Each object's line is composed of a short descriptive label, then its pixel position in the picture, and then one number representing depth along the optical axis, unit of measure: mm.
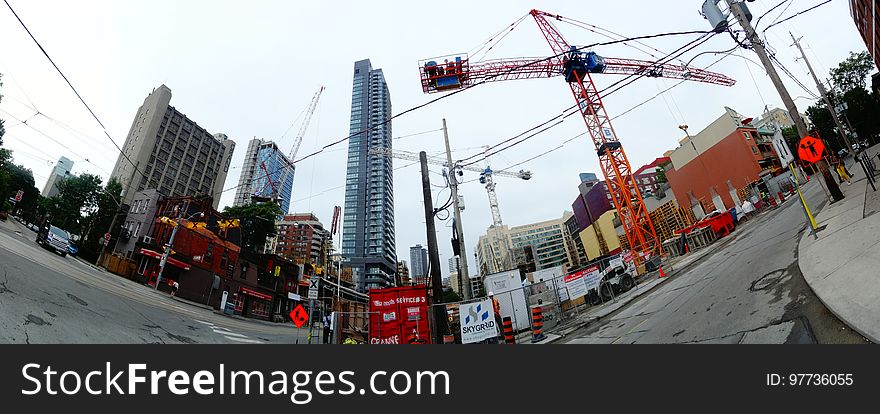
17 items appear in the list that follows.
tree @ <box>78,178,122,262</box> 36469
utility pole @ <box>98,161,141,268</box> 29873
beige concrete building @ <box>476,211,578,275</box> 135875
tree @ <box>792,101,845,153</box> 42547
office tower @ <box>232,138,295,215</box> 98562
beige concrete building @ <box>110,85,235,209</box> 68188
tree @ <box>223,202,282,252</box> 48781
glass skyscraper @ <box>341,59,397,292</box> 116375
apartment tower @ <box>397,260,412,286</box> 122375
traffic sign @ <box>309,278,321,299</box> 15720
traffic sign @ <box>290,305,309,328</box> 13742
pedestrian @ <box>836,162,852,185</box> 18533
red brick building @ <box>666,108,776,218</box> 36656
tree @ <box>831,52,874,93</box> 38875
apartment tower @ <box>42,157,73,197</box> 96950
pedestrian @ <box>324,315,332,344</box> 15722
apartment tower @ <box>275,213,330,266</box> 105562
